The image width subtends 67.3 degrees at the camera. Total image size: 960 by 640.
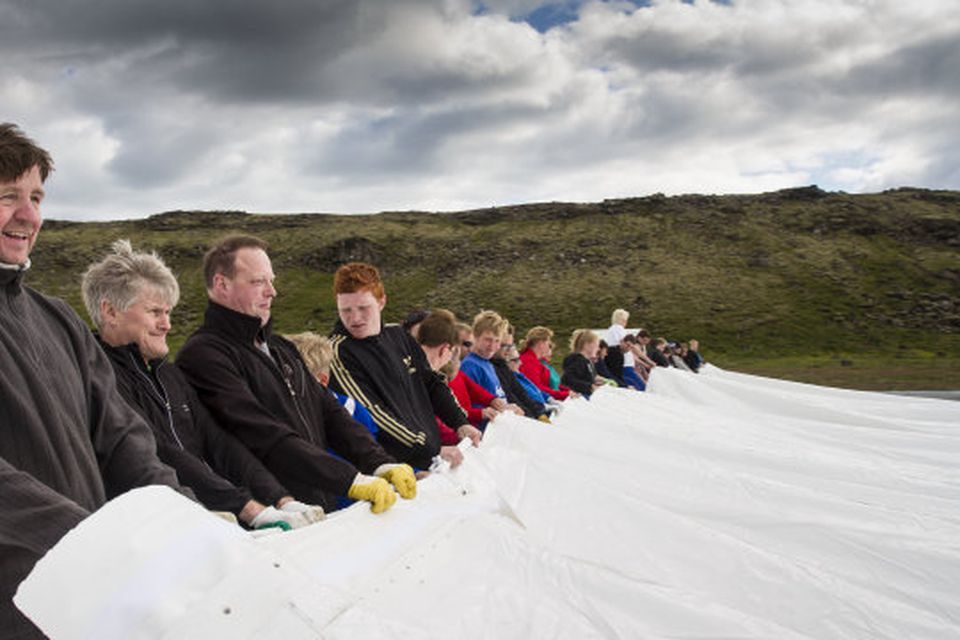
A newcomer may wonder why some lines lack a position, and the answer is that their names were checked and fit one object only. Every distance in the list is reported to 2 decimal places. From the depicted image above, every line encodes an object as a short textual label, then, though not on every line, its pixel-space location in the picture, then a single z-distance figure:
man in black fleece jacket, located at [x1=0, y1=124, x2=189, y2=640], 1.46
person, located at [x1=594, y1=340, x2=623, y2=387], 12.27
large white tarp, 1.33
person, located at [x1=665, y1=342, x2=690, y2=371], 18.48
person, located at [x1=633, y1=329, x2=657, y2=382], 13.40
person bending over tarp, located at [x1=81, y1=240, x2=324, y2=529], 2.84
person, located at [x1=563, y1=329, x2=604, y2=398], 9.27
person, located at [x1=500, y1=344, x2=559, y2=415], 7.60
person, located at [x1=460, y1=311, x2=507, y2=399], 6.47
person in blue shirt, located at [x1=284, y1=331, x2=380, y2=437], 4.09
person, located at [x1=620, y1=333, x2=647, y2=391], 12.42
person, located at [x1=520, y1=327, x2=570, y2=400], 9.06
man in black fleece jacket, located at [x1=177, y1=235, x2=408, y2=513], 2.94
